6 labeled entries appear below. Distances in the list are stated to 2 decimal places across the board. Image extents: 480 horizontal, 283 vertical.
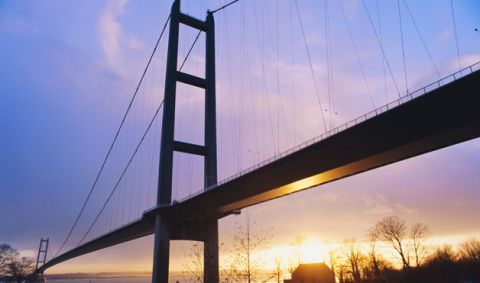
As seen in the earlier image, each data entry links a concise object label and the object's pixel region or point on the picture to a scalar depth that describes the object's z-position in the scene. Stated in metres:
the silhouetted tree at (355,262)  58.71
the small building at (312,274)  51.47
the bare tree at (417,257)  50.98
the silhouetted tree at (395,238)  51.92
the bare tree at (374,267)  50.25
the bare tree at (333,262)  61.75
